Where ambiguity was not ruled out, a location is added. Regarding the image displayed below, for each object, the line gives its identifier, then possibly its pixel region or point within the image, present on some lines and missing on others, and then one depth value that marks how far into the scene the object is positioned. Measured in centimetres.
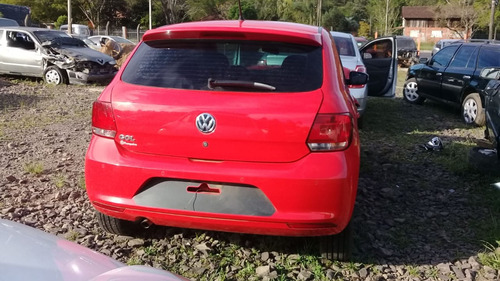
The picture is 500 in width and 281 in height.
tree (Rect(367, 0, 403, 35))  5206
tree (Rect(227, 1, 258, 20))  5016
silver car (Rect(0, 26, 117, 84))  1325
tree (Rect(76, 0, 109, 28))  5406
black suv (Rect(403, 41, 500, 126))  890
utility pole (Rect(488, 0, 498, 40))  3198
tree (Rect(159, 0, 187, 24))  5078
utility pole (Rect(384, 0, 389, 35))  5078
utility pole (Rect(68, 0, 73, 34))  3262
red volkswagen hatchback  292
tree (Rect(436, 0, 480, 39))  4653
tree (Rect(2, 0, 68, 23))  5372
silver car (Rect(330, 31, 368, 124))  755
